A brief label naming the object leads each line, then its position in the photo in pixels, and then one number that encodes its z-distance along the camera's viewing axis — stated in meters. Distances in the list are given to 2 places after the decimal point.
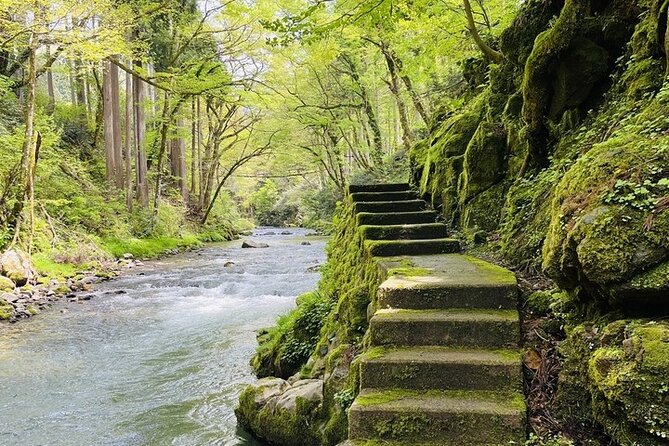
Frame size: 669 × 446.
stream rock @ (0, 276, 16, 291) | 9.27
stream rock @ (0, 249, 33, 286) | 9.80
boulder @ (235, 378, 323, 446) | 3.76
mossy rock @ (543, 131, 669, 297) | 2.25
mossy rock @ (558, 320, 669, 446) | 1.96
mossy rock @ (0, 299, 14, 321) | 8.23
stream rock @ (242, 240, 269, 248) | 20.37
